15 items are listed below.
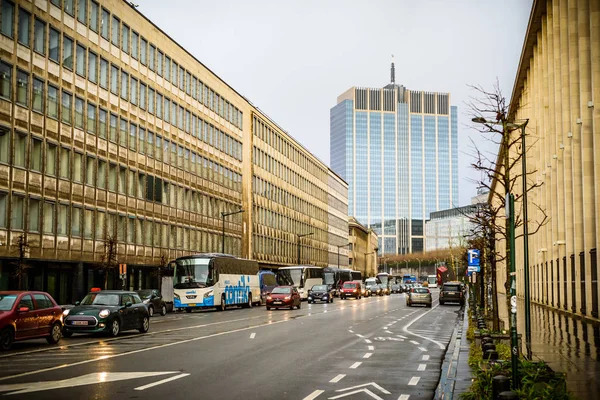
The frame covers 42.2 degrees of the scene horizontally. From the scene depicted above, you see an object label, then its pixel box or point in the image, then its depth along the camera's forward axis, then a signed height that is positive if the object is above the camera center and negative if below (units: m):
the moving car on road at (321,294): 69.56 -2.21
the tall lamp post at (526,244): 19.56 +0.74
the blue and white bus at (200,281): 51.03 -0.78
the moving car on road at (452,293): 63.72 -1.94
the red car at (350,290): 83.50 -2.24
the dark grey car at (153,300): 45.12 -1.79
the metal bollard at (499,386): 10.15 -1.52
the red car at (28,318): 20.39 -1.34
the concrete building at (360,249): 166.25 +4.63
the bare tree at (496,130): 20.56 +3.88
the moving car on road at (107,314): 24.69 -1.47
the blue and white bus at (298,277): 77.19 -0.78
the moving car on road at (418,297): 59.09 -2.10
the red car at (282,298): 50.88 -1.88
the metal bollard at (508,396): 9.28 -1.51
